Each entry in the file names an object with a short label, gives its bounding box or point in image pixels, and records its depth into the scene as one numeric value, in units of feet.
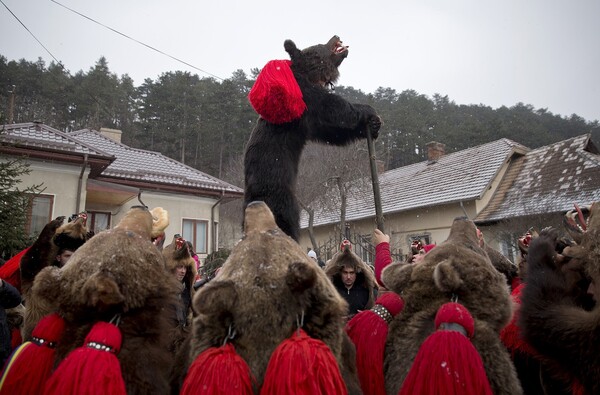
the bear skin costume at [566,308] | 6.09
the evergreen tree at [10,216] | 22.00
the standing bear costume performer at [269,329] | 5.21
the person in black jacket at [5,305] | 8.68
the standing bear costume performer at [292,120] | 9.27
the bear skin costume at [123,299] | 5.71
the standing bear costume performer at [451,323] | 5.67
